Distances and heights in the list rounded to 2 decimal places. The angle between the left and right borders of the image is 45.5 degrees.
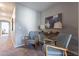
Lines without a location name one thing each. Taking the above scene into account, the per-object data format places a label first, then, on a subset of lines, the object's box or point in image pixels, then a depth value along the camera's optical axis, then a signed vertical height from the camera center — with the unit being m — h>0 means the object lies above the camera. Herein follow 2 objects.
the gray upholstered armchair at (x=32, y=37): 1.80 -0.15
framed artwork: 1.80 +0.17
